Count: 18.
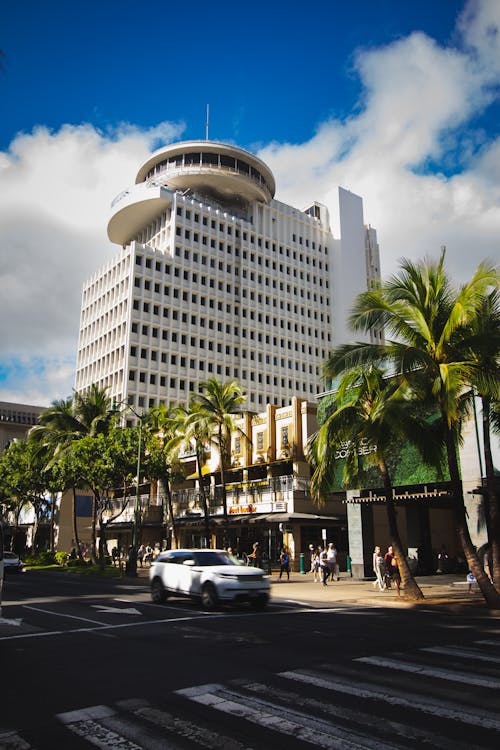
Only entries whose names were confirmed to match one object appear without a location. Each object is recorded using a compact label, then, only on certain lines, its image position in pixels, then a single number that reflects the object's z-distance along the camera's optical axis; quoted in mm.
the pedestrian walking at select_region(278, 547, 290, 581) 30978
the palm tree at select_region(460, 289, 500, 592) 17141
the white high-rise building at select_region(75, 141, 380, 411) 81812
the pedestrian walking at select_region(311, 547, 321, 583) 29684
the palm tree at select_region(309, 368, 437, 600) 18688
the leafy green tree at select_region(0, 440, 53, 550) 50406
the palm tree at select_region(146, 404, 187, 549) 41094
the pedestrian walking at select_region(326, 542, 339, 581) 28344
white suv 16547
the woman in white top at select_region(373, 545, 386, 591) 23562
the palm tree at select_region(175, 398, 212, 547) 37938
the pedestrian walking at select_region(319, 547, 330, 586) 26734
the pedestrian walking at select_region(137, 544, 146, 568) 46472
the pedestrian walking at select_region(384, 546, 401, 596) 22984
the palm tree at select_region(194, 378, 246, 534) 37812
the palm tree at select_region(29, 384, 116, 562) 45875
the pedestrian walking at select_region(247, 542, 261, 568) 32022
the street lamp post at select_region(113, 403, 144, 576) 33031
